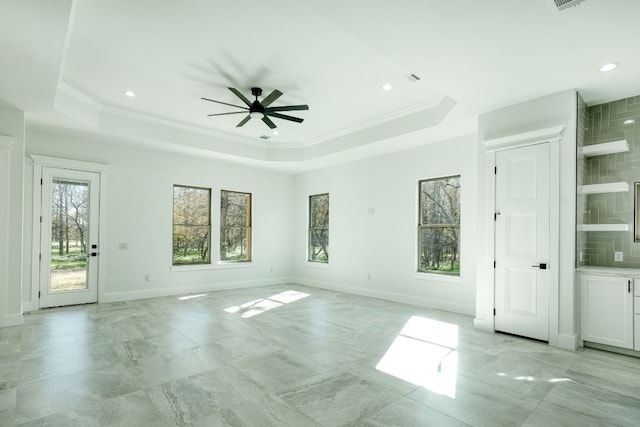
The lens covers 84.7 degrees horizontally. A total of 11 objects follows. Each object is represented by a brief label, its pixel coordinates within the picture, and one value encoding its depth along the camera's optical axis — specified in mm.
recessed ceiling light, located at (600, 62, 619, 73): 3412
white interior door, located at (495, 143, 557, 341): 4113
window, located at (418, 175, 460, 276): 5926
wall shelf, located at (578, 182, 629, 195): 3980
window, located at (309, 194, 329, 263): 8363
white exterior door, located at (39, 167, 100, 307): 5746
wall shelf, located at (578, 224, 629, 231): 3980
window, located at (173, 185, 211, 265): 7297
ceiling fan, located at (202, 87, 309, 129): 4366
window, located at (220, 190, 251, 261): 7980
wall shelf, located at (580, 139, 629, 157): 3961
